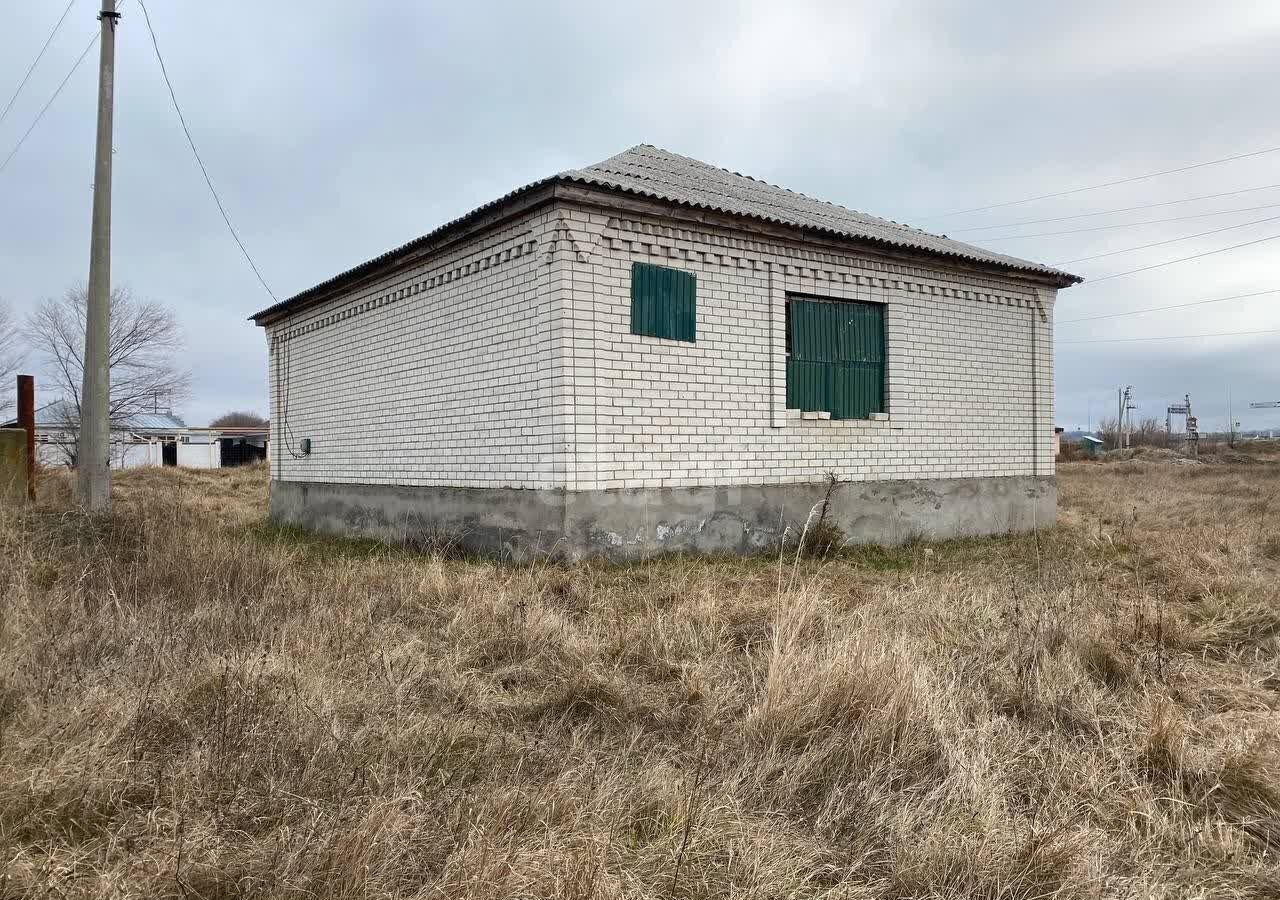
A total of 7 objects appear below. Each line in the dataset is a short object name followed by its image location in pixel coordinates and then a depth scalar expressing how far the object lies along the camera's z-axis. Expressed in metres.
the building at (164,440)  39.06
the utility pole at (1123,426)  60.25
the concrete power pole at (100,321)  9.25
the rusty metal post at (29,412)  10.83
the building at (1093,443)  59.25
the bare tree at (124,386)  39.16
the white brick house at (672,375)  8.03
